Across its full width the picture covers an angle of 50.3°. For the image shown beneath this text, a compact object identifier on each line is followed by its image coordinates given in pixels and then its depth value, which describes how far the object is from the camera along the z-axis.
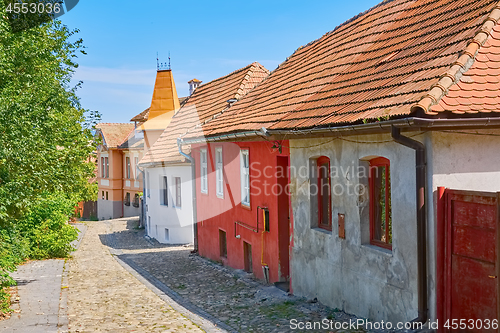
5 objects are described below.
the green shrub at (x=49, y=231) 18.61
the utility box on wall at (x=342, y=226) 9.28
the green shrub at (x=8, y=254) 10.11
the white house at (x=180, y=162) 19.83
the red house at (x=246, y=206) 12.41
